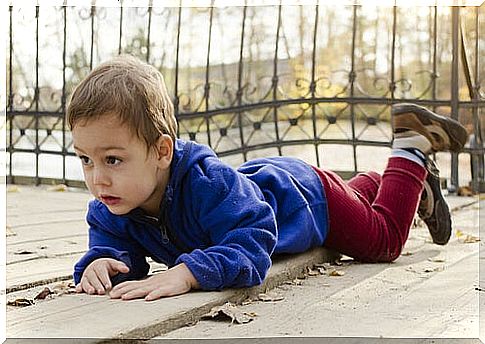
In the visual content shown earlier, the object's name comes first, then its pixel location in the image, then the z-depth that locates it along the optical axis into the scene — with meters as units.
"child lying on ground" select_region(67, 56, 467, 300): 2.84
